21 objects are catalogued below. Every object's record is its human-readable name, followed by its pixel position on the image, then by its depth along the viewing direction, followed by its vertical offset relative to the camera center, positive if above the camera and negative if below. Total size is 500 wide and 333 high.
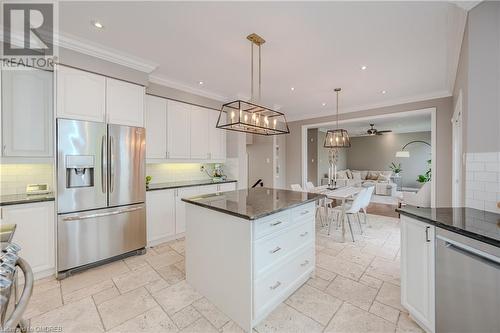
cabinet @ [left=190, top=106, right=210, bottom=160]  4.07 +0.62
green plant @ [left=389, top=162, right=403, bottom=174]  9.96 -0.07
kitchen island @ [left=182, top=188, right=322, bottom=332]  1.69 -0.77
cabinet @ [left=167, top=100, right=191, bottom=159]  3.72 +0.63
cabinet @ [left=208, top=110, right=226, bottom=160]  4.38 +0.55
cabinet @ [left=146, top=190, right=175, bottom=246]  3.27 -0.80
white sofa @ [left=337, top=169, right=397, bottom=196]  8.42 -0.58
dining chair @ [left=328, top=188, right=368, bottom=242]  3.61 -0.67
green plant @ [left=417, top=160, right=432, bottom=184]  8.01 -0.47
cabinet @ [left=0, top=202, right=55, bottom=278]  2.24 -0.74
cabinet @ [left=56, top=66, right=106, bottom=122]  2.44 +0.85
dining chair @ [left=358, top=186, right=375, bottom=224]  3.84 -0.57
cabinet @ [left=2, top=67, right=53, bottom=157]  2.27 +0.58
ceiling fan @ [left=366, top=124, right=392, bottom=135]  8.26 +1.38
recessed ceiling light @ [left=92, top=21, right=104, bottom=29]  2.16 +1.44
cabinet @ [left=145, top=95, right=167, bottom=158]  3.45 +0.64
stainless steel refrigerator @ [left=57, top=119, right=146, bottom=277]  2.45 -0.34
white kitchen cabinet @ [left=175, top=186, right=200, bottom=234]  3.60 -0.75
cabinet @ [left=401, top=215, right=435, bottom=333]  1.56 -0.82
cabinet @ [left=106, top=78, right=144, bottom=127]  2.79 +0.85
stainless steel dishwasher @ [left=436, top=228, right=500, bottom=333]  1.18 -0.73
